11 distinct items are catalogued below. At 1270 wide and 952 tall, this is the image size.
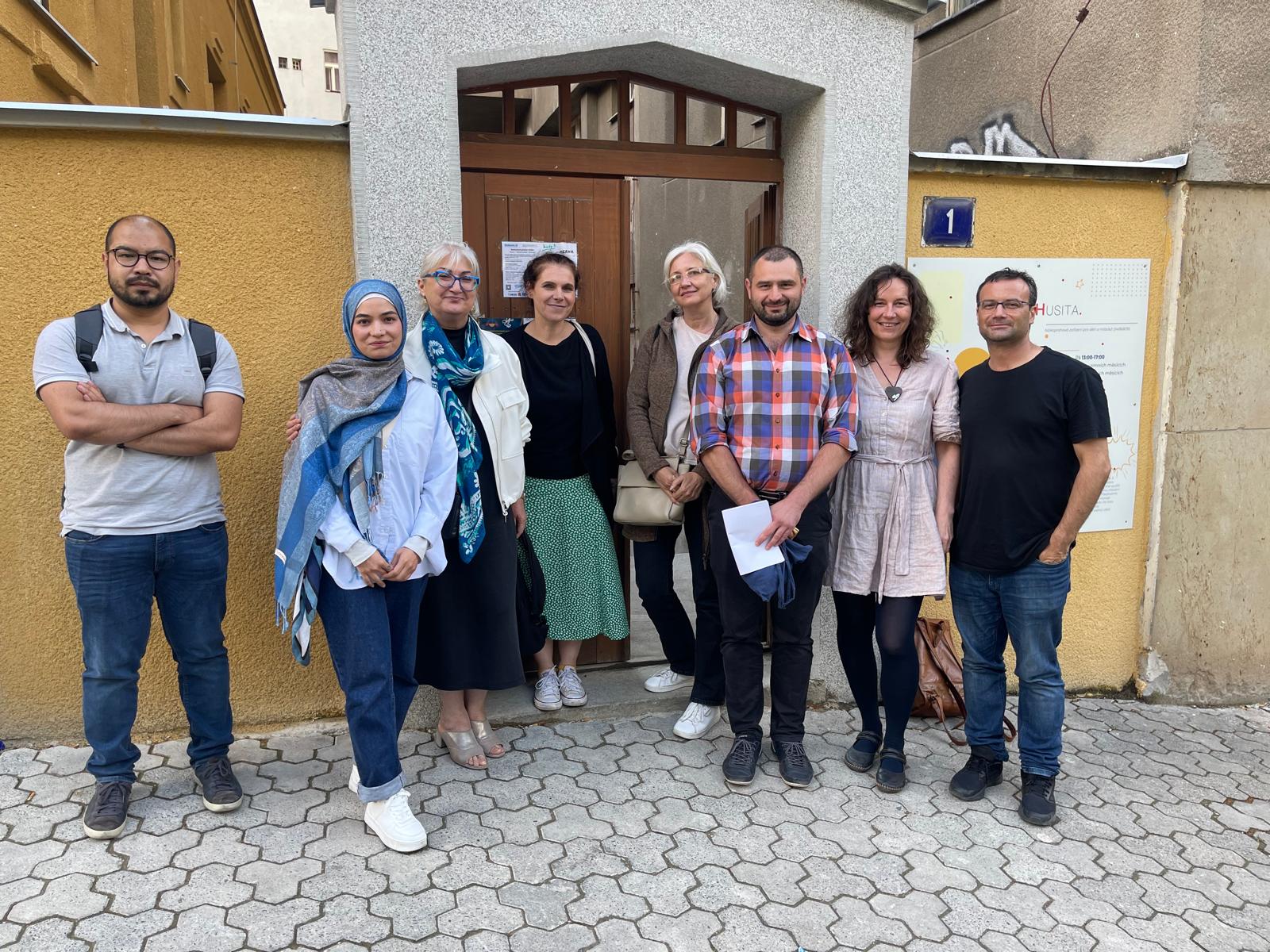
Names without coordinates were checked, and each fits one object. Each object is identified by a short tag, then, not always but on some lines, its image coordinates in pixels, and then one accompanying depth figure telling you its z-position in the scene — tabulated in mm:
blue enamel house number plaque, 4230
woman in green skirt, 3748
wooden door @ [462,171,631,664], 3980
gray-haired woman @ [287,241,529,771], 3227
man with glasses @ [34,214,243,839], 2832
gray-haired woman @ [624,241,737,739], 3705
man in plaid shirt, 3289
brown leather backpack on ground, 3969
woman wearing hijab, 2859
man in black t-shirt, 3082
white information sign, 4270
